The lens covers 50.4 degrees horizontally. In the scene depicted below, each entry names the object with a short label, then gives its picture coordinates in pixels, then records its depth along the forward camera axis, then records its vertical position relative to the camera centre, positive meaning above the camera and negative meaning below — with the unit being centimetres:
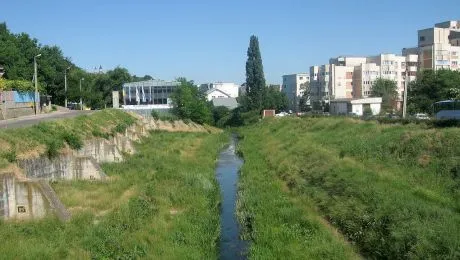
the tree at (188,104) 8094 -21
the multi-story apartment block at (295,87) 13144 +416
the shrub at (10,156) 2162 -225
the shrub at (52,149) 2571 -234
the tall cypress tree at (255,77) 9125 +471
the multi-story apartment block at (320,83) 11675 +454
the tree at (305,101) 12008 +5
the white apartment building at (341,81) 11319 +458
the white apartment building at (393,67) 11006 +745
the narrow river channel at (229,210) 1769 -529
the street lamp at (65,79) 7169 +371
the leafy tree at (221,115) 10469 -279
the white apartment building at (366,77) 10956 +536
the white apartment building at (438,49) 10719 +1150
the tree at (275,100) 9612 +34
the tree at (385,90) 9331 +201
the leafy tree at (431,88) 7412 +171
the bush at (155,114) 7395 -166
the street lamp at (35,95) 4966 +106
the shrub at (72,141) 2997 -224
